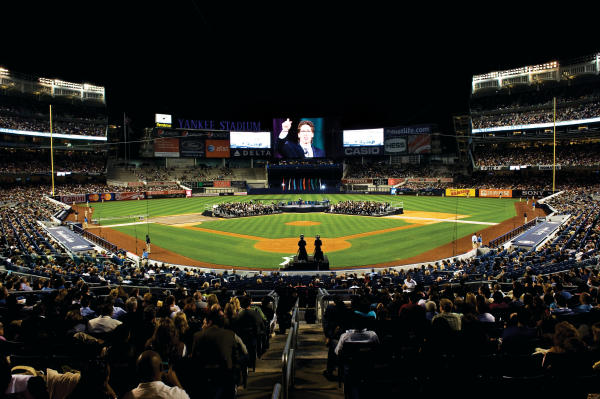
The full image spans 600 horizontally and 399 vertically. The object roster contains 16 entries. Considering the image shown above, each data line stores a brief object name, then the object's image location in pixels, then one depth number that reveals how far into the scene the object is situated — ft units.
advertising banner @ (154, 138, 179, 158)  289.53
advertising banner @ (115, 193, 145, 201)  235.81
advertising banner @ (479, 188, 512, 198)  219.41
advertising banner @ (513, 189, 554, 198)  201.44
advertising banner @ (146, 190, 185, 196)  247.50
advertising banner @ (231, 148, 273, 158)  306.96
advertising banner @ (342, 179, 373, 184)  285.84
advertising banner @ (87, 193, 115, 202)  224.27
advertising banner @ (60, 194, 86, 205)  205.36
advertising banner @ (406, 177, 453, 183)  264.93
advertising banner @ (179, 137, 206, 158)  297.53
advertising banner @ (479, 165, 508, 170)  237.02
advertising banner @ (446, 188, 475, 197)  234.38
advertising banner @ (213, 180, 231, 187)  286.99
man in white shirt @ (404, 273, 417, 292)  37.92
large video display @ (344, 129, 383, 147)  294.05
